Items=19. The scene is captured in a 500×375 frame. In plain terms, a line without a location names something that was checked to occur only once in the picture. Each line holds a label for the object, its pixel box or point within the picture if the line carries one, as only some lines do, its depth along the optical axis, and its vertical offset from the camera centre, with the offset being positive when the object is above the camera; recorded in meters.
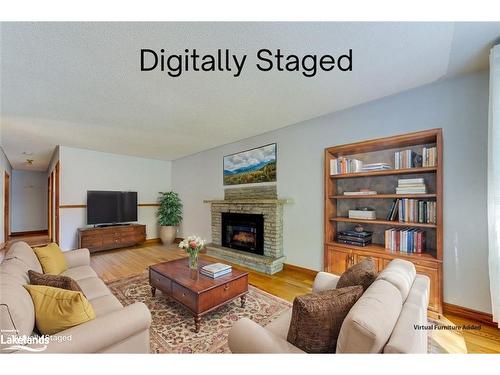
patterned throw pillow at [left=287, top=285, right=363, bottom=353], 1.08 -0.65
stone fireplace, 3.69 -0.78
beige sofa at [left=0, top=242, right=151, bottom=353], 1.09 -0.75
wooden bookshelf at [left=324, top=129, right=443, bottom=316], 2.27 -0.20
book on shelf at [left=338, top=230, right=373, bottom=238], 2.82 -0.61
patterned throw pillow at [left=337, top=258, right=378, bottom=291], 1.40 -0.58
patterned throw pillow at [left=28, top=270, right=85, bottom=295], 1.51 -0.64
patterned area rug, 1.83 -1.30
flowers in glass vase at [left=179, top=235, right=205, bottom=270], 2.41 -0.65
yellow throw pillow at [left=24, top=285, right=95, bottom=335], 1.23 -0.69
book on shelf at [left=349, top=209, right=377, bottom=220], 2.79 -0.36
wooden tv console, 4.69 -1.10
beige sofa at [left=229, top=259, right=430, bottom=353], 0.93 -0.64
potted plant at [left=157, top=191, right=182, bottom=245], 5.84 -0.79
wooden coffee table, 2.04 -1.00
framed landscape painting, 3.97 +0.40
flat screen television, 4.96 -0.45
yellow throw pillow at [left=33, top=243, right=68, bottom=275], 2.16 -0.72
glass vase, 2.46 -0.82
